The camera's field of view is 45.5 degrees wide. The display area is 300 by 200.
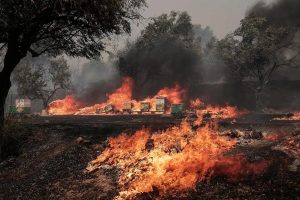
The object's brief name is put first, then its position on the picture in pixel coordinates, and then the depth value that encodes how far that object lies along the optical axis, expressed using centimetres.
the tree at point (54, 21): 1592
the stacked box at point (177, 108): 4426
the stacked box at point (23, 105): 4762
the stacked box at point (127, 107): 4906
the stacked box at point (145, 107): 4778
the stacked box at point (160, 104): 4675
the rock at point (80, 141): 1734
